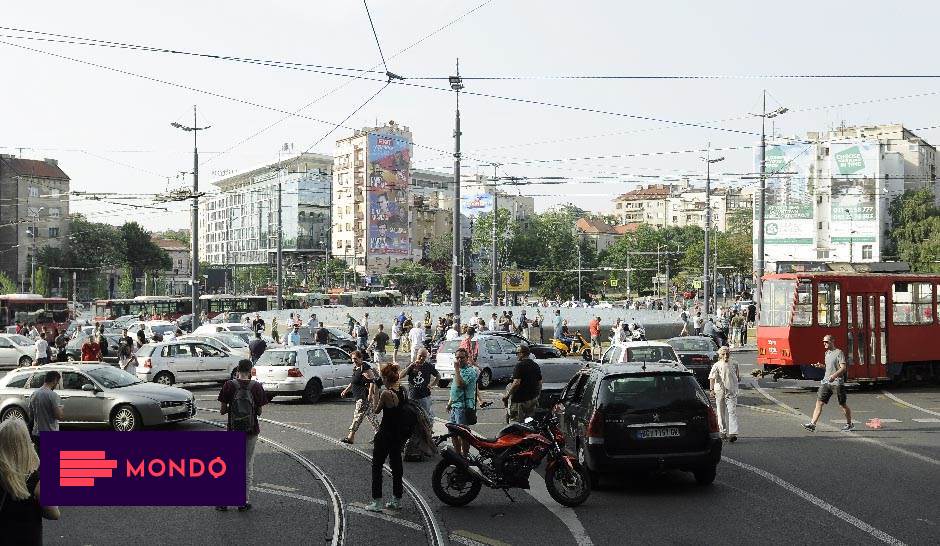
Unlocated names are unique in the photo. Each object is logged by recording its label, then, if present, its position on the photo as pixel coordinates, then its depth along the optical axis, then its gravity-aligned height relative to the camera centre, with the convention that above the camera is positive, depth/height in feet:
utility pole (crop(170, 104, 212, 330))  123.13 +5.28
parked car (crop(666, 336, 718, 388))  79.82 -6.76
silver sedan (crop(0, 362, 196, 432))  54.65 -7.41
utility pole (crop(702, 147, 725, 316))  158.92 +12.27
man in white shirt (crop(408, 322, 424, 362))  97.71 -6.54
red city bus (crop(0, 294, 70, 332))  179.22 -7.16
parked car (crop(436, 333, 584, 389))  84.43 -7.74
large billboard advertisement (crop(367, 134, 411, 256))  447.01 +37.36
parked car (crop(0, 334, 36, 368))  115.03 -9.87
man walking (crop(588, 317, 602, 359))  120.57 -7.09
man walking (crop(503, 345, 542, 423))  45.47 -5.70
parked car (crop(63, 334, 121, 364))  111.46 -9.44
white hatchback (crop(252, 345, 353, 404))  72.69 -7.75
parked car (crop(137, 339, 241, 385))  81.87 -8.03
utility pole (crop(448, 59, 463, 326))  99.55 +3.02
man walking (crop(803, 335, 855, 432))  54.13 -6.25
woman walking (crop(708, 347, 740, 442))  49.88 -6.25
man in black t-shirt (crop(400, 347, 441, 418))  47.19 -5.24
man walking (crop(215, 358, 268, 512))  34.47 -4.91
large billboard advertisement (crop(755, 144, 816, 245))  329.11 +26.30
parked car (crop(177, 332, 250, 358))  89.92 -7.12
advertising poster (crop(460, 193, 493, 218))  494.34 +39.16
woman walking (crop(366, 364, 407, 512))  33.01 -6.06
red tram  79.20 -4.19
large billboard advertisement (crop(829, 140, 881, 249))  319.27 +30.13
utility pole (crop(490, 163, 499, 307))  189.98 -1.47
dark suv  36.09 -5.88
